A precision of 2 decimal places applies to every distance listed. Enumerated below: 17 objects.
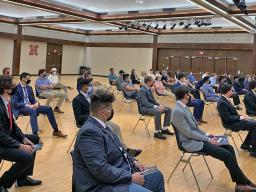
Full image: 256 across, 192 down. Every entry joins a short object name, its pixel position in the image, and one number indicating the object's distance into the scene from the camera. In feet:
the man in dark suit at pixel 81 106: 16.89
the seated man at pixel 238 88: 42.46
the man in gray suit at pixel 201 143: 12.87
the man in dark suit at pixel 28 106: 19.95
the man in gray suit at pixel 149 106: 22.65
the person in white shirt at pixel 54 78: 35.09
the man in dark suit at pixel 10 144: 11.03
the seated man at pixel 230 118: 17.97
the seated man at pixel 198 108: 28.91
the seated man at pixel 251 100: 23.85
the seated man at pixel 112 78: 46.87
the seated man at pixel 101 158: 7.39
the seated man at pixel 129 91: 33.32
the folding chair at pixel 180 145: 13.62
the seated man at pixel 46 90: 29.84
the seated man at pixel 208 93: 32.28
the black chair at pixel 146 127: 22.87
